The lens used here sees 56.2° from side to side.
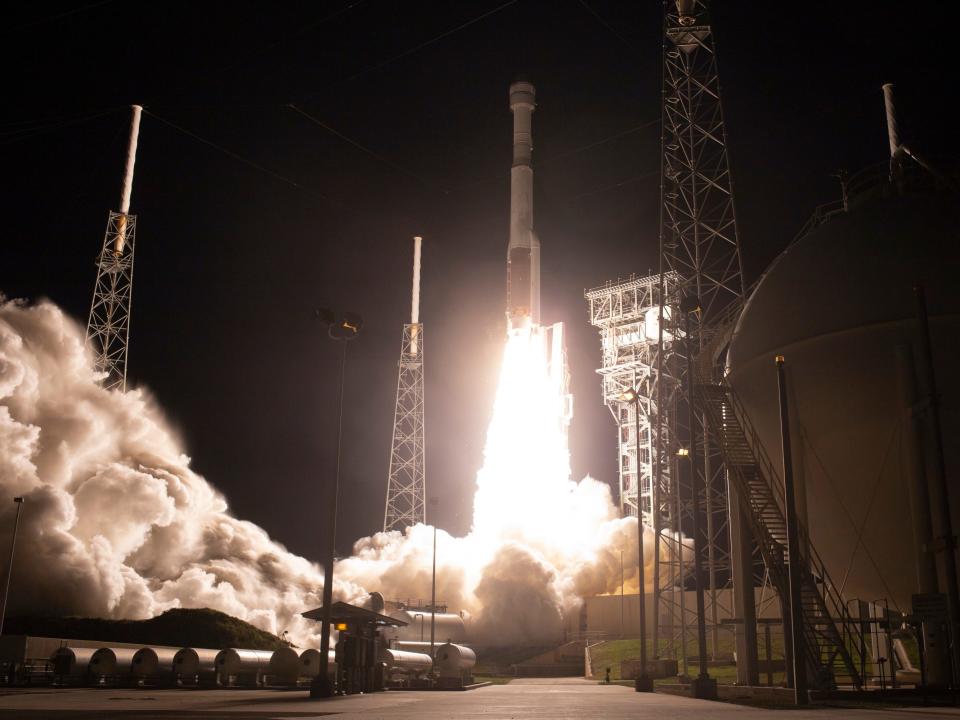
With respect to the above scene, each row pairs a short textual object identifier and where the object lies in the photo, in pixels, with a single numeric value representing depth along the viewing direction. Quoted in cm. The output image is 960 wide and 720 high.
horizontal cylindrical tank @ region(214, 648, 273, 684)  3844
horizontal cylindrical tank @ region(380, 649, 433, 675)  4028
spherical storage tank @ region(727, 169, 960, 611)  2581
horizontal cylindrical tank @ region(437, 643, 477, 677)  3988
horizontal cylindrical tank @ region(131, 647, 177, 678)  3769
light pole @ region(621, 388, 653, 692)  3334
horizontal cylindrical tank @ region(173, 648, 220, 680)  3806
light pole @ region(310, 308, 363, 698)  2706
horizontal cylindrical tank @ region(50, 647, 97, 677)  3644
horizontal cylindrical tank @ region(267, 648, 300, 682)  3928
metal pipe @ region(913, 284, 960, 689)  2280
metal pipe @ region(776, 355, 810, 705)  2081
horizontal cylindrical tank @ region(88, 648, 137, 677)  3700
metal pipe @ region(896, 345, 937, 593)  2433
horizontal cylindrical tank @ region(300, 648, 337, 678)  3975
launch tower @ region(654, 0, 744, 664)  4638
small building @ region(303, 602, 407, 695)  3044
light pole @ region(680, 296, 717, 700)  2656
